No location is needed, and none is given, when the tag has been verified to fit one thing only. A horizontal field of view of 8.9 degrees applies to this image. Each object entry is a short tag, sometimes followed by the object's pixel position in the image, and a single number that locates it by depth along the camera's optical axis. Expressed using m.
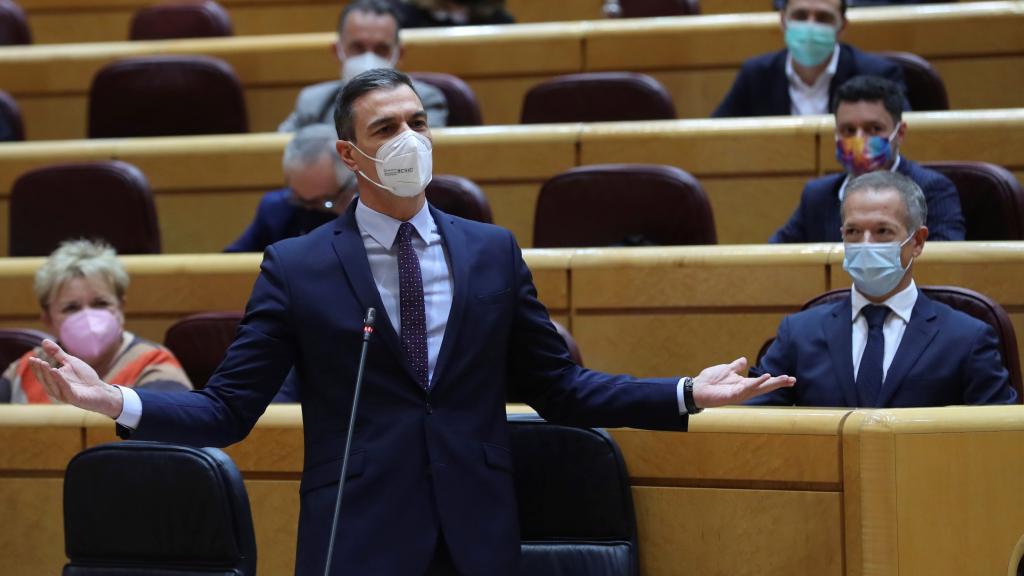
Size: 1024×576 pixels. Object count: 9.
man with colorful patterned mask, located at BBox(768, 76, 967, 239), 16.33
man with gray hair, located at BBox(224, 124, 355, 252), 16.70
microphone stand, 14.28
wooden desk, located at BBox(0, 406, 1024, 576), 14.65
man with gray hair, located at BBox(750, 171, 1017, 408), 15.28
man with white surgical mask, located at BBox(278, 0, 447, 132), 17.55
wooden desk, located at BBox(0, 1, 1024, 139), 17.92
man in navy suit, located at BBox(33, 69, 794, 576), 14.43
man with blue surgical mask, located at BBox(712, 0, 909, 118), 17.33
